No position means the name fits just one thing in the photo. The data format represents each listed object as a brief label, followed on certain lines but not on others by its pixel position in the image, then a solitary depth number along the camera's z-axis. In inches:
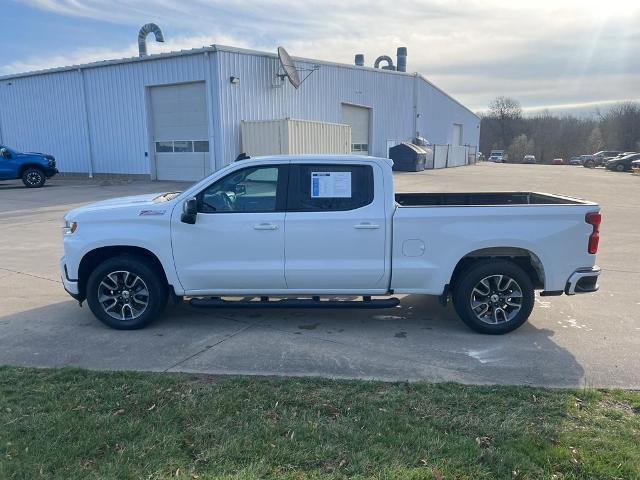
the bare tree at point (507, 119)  4224.9
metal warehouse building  890.7
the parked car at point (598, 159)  2255.2
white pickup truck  201.8
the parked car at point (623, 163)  1784.0
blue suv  847.1
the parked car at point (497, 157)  3164.4
